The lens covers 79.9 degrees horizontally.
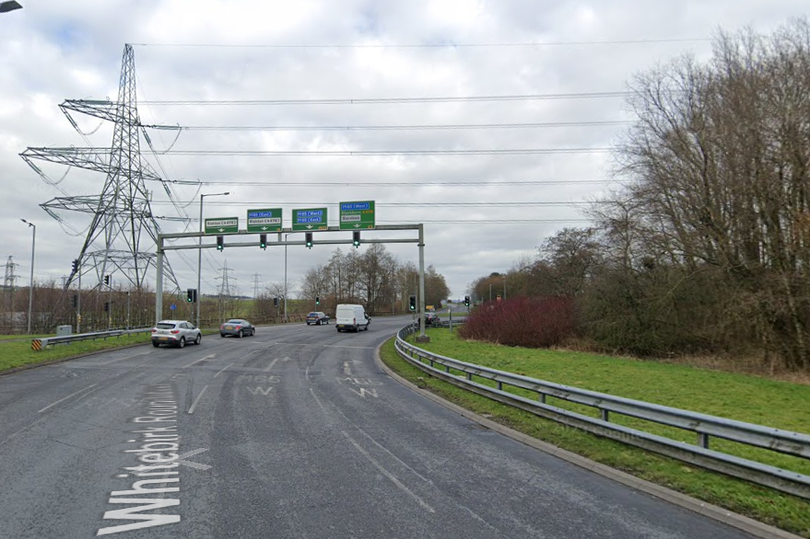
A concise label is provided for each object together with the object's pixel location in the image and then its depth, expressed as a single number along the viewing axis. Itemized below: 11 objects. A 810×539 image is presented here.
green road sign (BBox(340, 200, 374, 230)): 28.27
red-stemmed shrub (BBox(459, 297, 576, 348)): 31.52
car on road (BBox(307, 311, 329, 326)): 59.38
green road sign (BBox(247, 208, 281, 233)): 29.44
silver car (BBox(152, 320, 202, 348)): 26.67
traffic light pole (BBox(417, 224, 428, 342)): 27.77
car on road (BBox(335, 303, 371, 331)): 44.56
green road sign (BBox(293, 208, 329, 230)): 28.84
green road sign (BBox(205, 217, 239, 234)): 30.27
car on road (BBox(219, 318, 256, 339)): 36.16
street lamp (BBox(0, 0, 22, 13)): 8.80
